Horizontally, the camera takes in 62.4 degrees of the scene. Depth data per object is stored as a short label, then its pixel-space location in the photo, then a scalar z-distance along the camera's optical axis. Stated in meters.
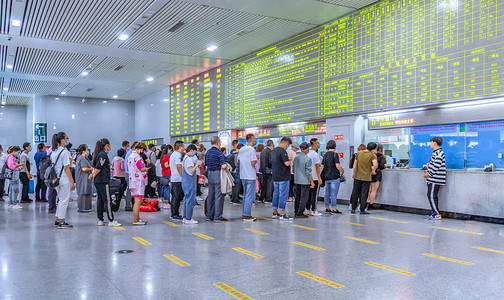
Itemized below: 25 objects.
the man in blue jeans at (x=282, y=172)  7.89
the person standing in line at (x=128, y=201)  9.39
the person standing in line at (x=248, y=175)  7.76
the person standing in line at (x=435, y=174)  7.83
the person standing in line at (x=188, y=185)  7.26
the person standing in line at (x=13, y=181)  9.91
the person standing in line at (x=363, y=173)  8.49
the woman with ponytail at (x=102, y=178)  6.93
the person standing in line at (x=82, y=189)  8.73
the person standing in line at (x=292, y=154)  8.81
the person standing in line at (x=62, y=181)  6.82
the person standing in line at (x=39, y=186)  10.69
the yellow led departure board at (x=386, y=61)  7.43
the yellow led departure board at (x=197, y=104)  15.61
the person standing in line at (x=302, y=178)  8.02
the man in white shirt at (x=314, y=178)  8.47
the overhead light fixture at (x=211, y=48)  12.70
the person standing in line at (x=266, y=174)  10.38
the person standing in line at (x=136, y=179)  7.14
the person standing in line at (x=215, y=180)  7.50
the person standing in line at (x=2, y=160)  10.37
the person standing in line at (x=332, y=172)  8.63
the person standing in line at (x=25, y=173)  10.47
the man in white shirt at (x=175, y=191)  8.01
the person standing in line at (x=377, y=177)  9.25
